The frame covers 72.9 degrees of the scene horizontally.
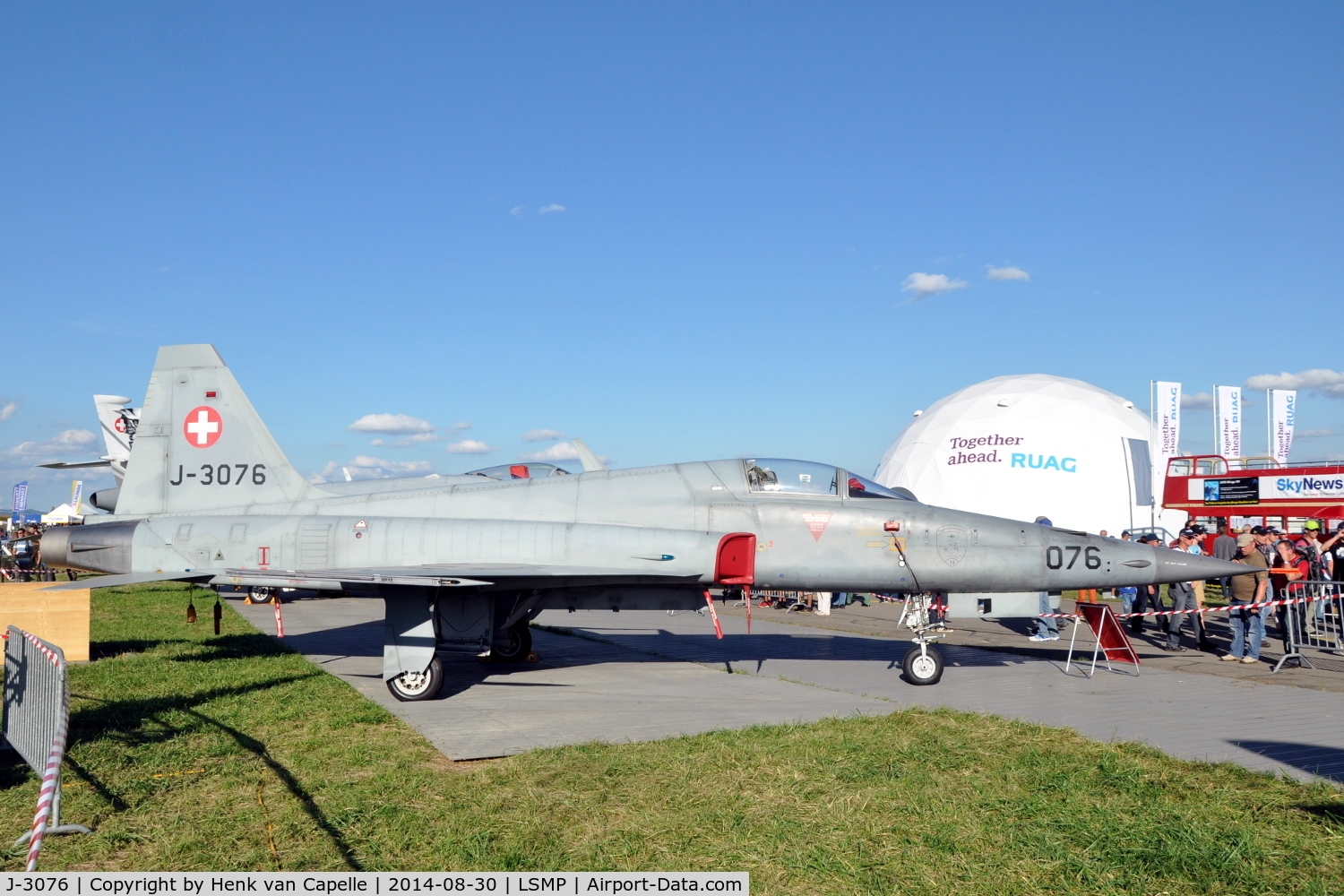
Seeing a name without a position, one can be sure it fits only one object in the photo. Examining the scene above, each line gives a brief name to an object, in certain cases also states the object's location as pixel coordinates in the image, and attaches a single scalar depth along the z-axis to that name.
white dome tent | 39.41
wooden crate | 11.54
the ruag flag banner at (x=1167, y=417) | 41.75
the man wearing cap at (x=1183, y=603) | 14.69
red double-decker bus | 27.62
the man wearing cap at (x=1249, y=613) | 12.44
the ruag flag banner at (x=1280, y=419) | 43.72
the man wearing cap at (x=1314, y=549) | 15.42
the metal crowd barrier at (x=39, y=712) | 4.66
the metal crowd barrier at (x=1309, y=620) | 12.54
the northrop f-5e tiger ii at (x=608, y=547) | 10.23
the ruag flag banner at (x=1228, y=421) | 43.41
